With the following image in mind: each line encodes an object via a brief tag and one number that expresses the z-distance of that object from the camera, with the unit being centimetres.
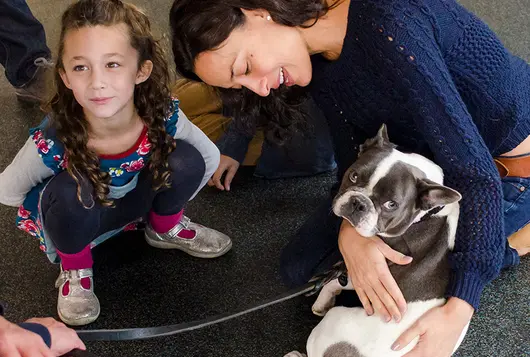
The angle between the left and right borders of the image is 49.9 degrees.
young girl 132
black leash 131
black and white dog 121
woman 121
